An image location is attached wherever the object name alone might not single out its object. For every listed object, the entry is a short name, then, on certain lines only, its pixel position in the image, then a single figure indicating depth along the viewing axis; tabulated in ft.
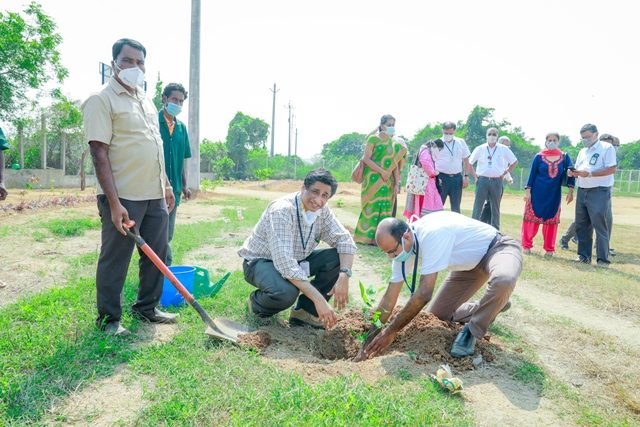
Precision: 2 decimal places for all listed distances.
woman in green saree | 23.50
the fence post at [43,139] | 64.85
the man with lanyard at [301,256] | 11.53
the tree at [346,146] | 201.97
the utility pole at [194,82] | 52.26
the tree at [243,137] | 132.77
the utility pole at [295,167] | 133.28
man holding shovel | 10.46
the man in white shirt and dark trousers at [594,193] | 22.63
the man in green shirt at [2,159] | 14.37
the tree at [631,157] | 145.18
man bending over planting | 10.38
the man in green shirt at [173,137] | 14.71
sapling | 11.42
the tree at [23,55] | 59.36
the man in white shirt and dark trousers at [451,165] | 25.21
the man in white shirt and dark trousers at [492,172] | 26.50
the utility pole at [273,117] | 142.22
